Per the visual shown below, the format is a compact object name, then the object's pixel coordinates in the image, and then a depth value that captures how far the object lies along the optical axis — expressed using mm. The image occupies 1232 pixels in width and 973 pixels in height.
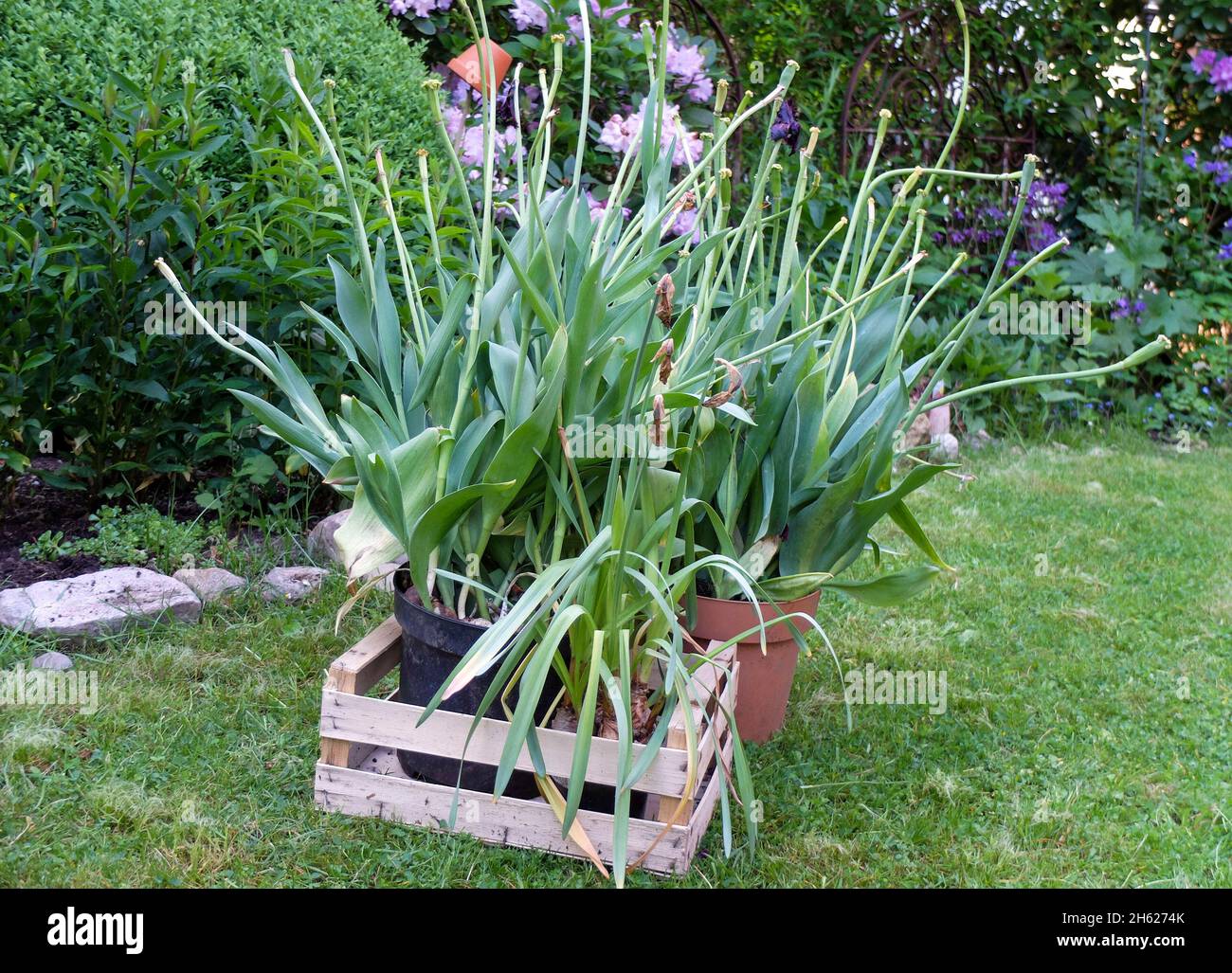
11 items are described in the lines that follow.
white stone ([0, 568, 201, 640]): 2543
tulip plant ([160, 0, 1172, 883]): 1821
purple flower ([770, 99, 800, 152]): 2141
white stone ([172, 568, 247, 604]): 2787
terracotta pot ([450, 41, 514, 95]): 2299
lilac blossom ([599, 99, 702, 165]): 3408
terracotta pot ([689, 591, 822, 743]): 2223
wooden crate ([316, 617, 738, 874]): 1864
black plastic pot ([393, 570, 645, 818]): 1923
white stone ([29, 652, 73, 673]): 2428
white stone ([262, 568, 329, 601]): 2859
